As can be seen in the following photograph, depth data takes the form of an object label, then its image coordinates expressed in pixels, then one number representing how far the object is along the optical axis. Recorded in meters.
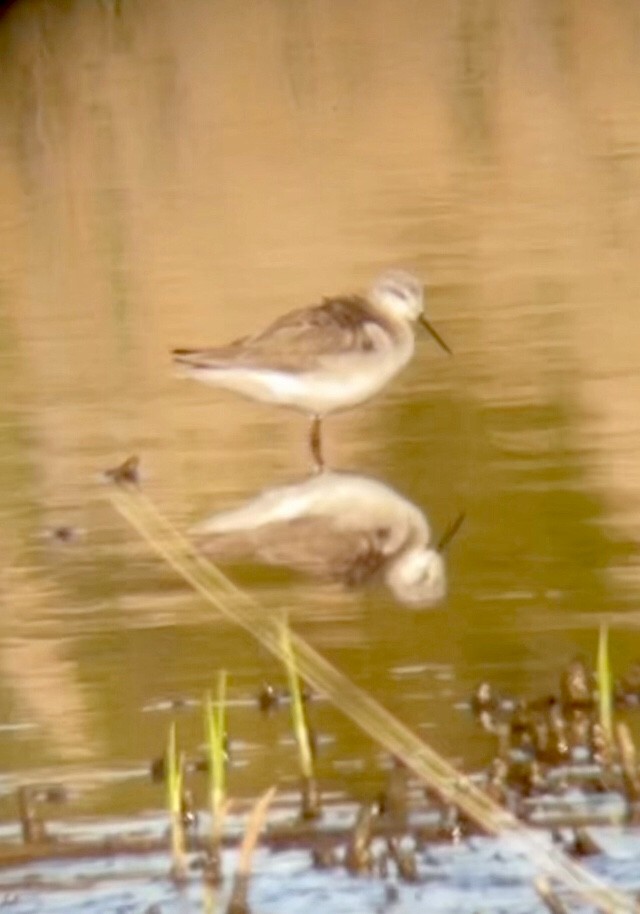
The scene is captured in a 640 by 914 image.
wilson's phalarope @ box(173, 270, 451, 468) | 13.55
